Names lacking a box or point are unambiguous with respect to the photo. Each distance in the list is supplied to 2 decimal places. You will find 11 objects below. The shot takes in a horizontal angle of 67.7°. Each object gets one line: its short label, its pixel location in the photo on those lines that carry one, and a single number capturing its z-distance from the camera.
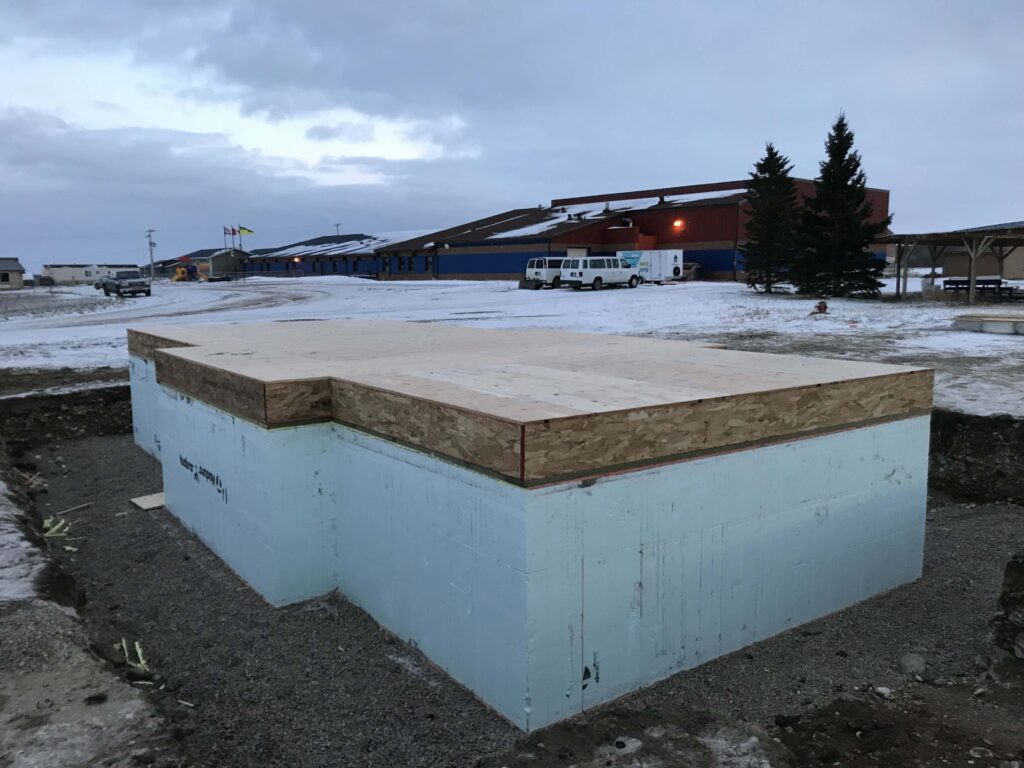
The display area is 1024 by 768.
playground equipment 82.94
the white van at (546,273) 39.41
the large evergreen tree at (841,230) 30.27
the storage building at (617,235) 51.03
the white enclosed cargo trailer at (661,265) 45.48
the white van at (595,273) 38.06
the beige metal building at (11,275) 81.09
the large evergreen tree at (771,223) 34.59
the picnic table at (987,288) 27.87
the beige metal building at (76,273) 98.19
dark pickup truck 44.38
